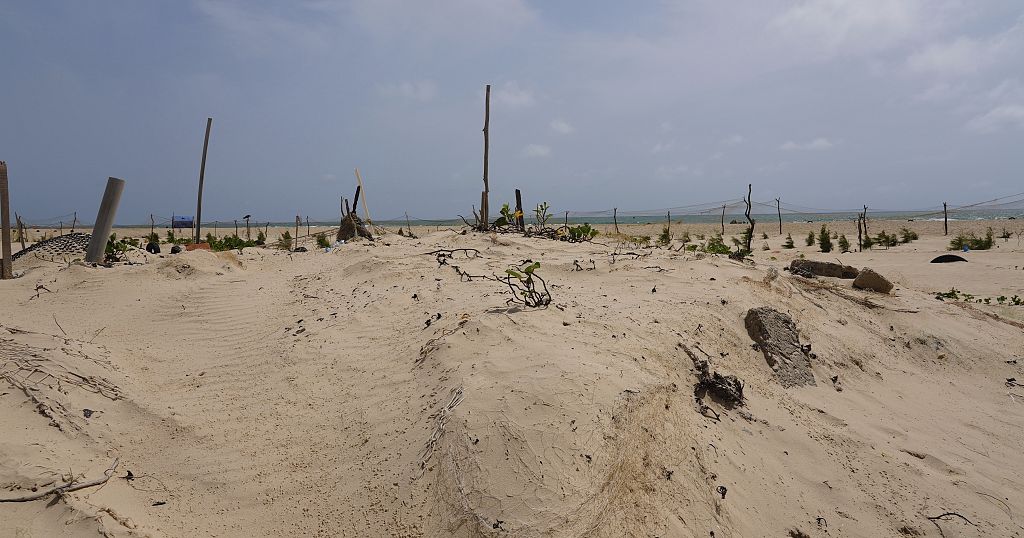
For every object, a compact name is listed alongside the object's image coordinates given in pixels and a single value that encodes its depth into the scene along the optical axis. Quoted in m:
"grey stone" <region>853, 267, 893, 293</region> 5.75
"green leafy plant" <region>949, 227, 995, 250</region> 13.23
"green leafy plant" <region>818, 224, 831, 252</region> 13.73
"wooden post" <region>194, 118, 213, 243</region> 12.89
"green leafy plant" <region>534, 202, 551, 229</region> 8.65
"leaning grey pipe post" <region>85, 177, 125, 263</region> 7.19
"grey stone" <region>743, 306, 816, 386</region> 3.52
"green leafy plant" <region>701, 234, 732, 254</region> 7.30
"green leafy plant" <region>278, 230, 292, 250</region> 10.48
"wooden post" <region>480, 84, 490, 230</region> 11.52
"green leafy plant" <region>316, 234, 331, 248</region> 10.38
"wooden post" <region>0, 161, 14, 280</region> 6.70
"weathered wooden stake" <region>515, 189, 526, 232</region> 9.16
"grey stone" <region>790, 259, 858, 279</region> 6.92
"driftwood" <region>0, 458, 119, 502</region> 2.22
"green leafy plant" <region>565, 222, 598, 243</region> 7.93
